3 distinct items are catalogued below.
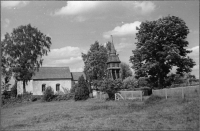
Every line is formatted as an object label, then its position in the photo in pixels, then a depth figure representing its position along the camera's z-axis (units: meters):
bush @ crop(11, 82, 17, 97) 49.60
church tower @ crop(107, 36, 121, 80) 49.00
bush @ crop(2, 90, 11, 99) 41.92
